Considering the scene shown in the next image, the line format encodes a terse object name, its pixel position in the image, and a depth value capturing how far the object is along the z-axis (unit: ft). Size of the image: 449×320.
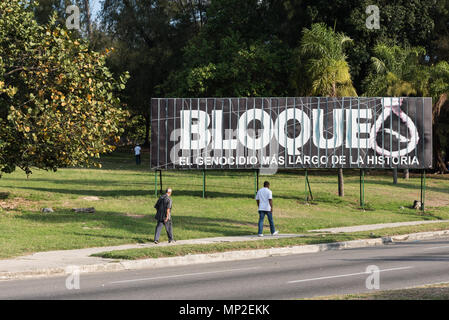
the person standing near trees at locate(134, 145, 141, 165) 177.64
